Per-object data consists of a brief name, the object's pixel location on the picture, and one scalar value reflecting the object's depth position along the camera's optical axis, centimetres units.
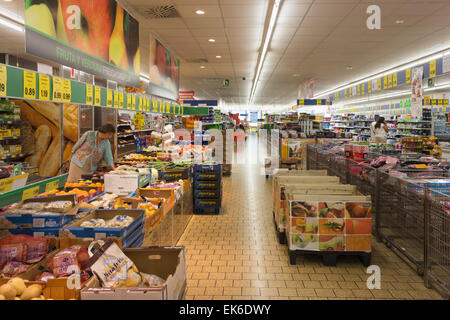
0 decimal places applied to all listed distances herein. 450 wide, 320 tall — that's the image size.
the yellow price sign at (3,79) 370
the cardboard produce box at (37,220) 298
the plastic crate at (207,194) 691
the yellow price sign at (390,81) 1256
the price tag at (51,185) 488
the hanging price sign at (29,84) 411
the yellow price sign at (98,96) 625
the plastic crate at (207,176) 686
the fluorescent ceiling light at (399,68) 1113
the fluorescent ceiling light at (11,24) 869
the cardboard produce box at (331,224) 431
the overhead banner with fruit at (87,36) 330
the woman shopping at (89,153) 545
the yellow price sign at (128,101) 813
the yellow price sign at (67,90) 511
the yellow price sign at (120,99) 760
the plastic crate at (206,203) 689
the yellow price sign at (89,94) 585
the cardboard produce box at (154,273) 183
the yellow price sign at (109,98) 682
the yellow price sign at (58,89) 480
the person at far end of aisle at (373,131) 1130
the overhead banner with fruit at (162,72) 766
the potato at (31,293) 204
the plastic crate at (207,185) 688
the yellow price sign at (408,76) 1137
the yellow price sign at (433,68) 1011
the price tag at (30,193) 427
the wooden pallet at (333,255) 433
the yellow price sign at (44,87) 445
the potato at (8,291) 199
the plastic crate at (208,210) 692
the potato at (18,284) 207
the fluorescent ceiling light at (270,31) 647
